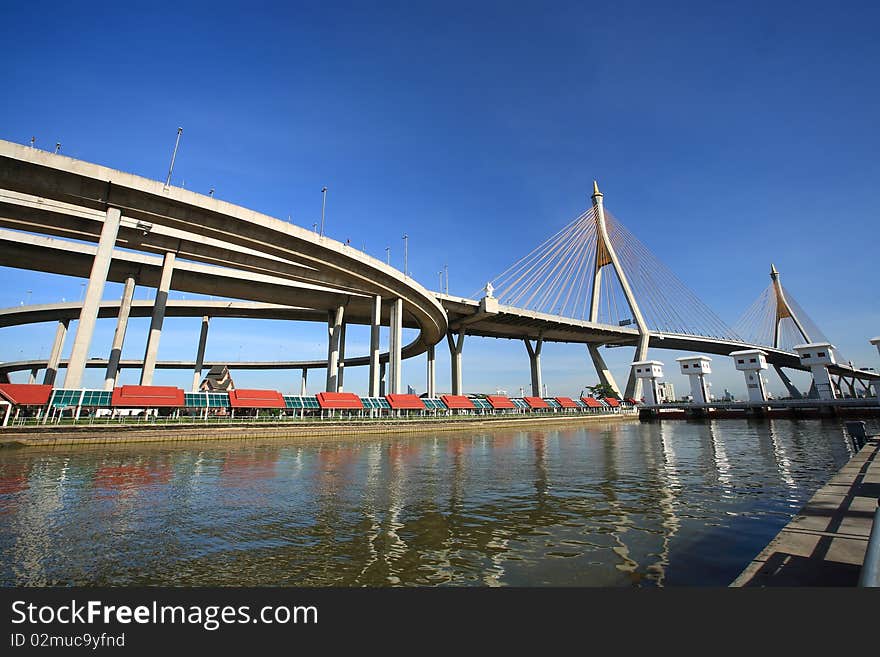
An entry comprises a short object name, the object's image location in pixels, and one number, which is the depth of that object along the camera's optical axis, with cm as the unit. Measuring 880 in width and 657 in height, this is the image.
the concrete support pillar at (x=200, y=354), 5703
